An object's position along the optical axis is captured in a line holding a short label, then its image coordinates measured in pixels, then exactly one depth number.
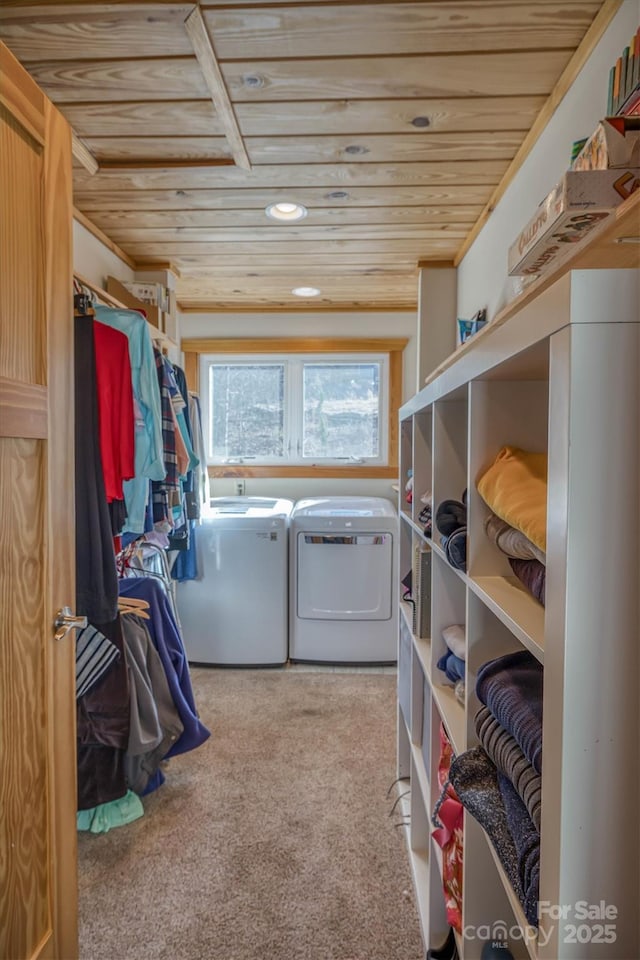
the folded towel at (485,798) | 0.69
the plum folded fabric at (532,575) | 0.74
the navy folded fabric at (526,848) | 0.62
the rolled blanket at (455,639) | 1.13
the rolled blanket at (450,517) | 1.10
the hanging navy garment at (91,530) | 1.51
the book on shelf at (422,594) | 1.45
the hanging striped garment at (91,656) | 1.66
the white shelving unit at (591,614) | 0.50
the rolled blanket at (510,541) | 0.75
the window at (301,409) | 3.58
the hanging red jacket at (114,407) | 1.68
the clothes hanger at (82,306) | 1.57
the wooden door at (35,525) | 0.89
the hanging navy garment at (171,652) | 1.93
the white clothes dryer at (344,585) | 3.00
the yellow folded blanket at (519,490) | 0.69
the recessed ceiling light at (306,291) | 3.09
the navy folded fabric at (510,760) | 0.66
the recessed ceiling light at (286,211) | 1.96
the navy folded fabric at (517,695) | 0.67
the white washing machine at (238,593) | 2.98
